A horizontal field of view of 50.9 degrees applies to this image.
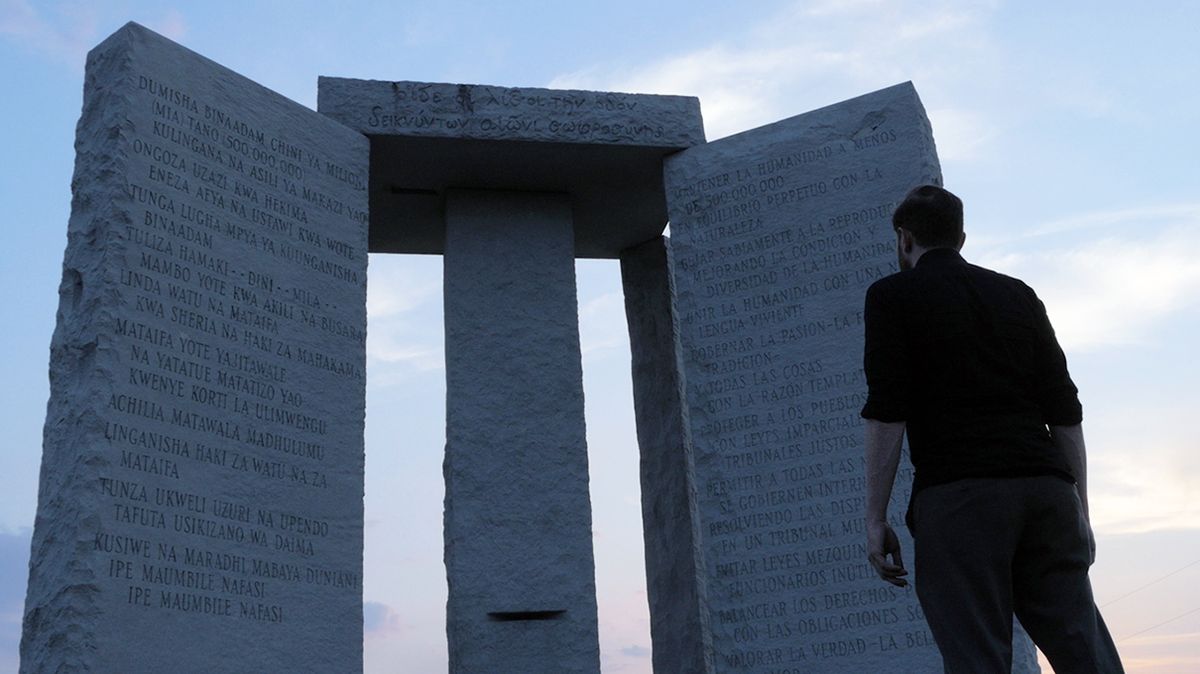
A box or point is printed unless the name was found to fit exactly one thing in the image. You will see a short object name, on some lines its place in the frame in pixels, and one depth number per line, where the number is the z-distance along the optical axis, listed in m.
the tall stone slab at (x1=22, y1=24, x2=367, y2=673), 6.04
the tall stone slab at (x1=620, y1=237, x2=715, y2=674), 9.30
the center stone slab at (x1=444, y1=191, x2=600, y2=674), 8.20
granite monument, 6.30
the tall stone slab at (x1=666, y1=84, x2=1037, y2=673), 7.44
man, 2.81
